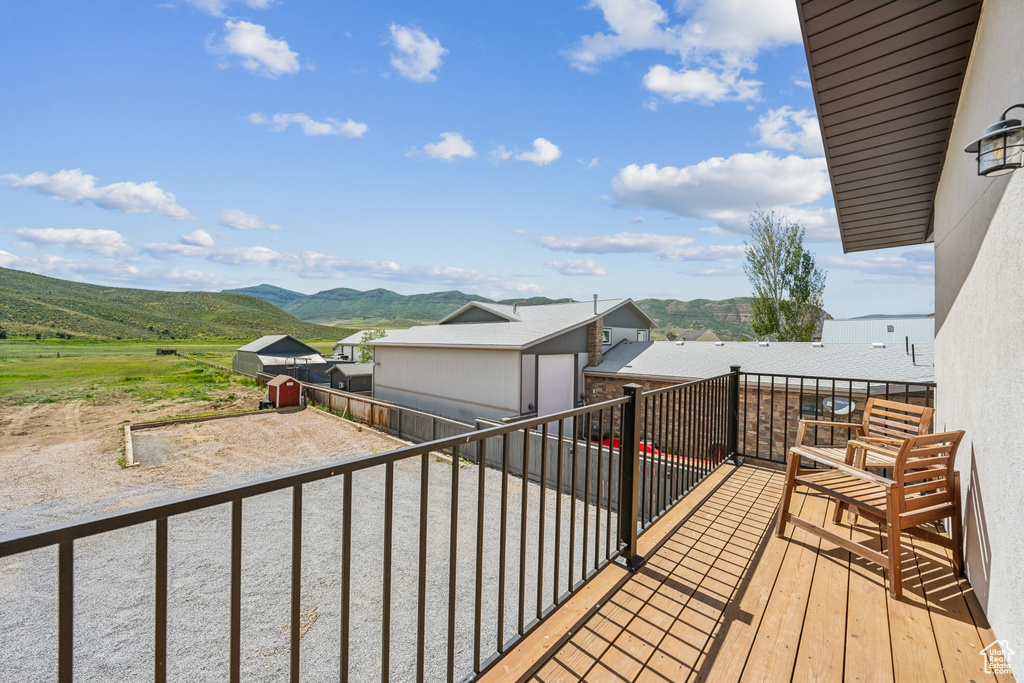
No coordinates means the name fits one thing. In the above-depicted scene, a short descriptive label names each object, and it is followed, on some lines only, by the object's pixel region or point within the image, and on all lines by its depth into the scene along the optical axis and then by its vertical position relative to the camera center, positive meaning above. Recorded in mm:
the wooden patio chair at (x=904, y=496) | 2137 -863
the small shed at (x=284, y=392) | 19250 -2612
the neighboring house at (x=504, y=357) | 13547 -735
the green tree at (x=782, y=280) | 18312 +2644
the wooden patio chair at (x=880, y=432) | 2758 -657
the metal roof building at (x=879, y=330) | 17156 +510
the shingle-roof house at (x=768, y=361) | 10625 -590
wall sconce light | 1699 +802
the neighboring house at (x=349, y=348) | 32884 -1092
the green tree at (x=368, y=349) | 29656 -982
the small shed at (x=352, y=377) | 22281 -2252
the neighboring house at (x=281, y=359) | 27719 -1722
